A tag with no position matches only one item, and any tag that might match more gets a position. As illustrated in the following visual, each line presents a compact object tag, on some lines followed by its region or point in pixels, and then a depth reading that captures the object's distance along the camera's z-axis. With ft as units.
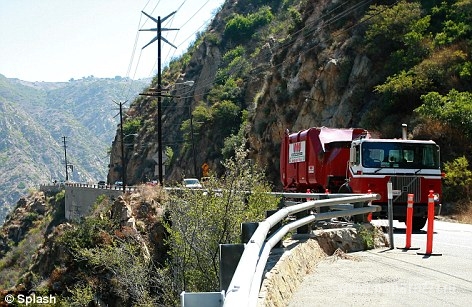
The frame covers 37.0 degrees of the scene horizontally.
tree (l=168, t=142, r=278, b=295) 58.39
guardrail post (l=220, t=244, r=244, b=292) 18.45
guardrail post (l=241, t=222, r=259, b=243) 25.17
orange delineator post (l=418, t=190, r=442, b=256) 41.88
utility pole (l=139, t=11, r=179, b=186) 133.49
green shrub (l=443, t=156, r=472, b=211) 93.97
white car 158.15
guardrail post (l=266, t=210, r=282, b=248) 31.14
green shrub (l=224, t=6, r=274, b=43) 376.27
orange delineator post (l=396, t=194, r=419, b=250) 45.14
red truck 68.69
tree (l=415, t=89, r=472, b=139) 102.99
